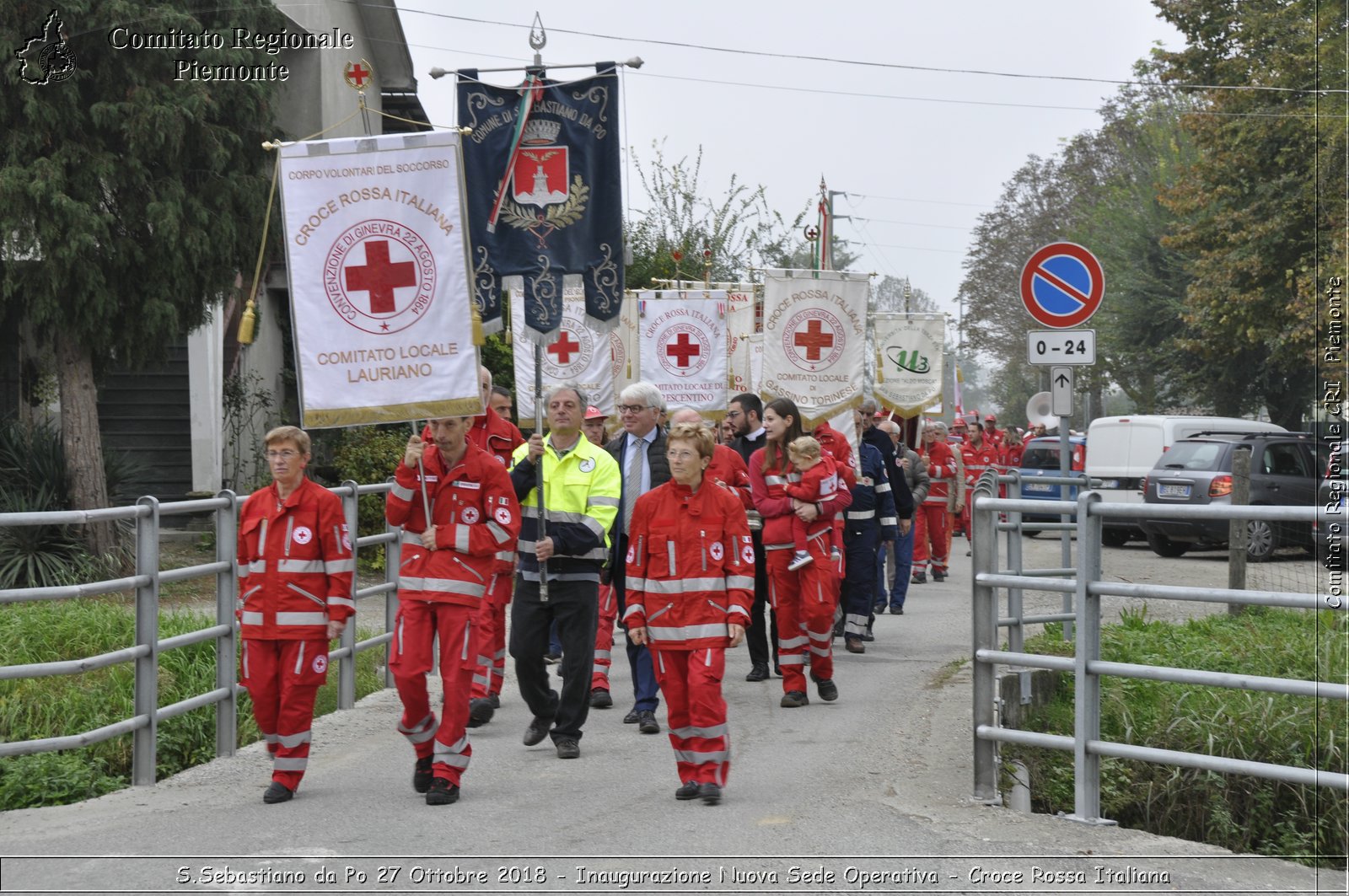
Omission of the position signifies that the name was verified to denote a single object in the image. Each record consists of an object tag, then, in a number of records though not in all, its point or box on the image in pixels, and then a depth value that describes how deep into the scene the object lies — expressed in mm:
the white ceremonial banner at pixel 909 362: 22500
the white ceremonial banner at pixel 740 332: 21422
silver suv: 21766
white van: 26219
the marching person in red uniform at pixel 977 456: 24438
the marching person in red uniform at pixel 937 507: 19000
